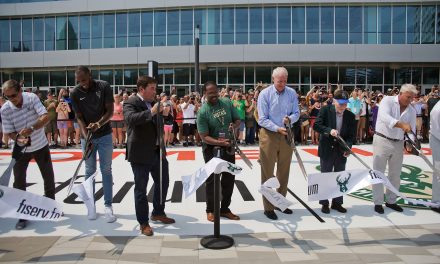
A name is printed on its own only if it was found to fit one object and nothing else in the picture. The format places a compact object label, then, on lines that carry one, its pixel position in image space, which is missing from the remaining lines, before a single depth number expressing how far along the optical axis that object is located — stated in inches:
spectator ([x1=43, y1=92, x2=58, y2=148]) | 496.8
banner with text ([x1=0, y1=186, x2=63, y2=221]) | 161.0
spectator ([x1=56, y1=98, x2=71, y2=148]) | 500.1
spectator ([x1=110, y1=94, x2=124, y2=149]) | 484.7
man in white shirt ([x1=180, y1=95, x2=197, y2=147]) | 515.8
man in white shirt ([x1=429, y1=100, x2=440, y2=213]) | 208.8
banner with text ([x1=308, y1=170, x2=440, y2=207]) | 177.9
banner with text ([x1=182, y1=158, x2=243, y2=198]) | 158.9
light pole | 754.2
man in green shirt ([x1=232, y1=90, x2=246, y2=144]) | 504.6
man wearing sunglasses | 185.8
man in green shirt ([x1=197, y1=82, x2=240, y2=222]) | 192.7
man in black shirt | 193.2
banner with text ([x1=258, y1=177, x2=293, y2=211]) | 172.1
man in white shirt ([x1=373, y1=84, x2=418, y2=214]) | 206.4
